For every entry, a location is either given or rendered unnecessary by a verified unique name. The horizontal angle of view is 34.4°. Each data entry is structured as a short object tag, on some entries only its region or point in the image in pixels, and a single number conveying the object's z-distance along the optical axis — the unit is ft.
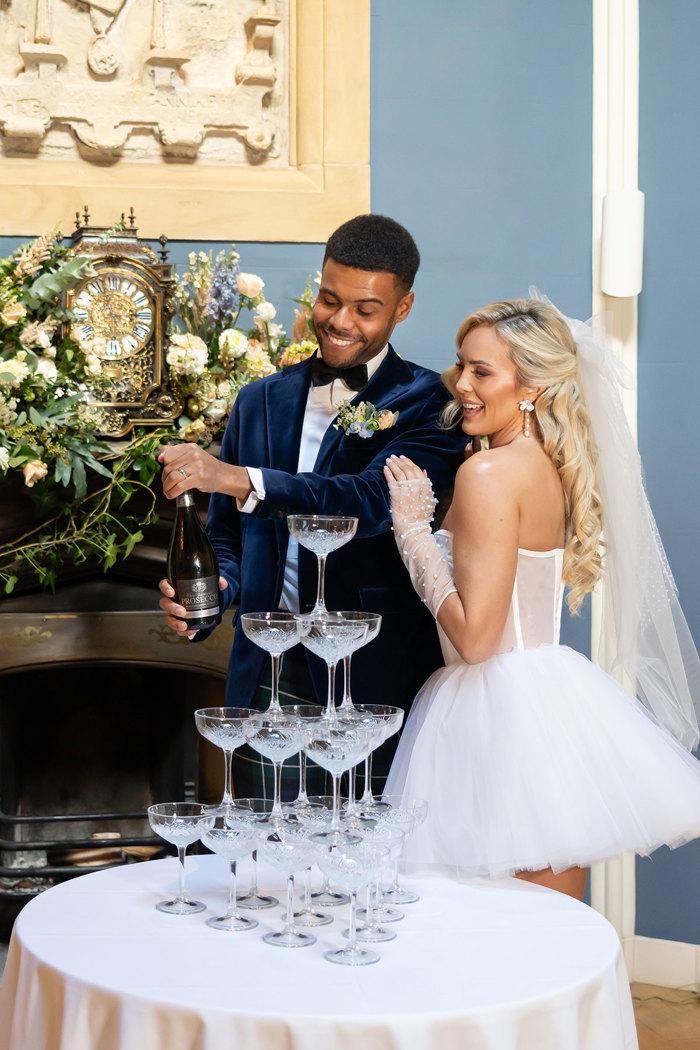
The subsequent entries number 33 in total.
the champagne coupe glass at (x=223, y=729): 5.74
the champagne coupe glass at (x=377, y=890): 5.10
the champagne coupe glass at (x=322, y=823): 5.46
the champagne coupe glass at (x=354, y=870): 4.91
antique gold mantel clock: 10.49
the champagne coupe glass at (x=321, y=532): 6.53
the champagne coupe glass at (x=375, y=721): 5.67
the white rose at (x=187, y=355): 10.34
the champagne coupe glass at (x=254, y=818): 5.59
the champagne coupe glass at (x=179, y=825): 5.54
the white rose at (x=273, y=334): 10.97
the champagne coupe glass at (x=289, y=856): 5.11
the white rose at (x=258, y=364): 10.55
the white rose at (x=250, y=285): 10.78
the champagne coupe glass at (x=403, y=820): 5.62
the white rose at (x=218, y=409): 10.51
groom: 7.80
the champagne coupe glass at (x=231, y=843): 5.39
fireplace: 11.09
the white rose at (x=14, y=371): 9.48
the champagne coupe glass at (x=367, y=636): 6.09
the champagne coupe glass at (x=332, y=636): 5.94
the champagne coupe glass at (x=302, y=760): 5.76
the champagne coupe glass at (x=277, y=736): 5.54
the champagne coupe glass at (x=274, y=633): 5.97
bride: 6.40
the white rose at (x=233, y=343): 10.55
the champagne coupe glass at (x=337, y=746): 5.50
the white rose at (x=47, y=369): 9.85
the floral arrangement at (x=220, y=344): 10.45
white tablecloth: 4.41
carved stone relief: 11.46
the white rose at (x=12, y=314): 9.62
